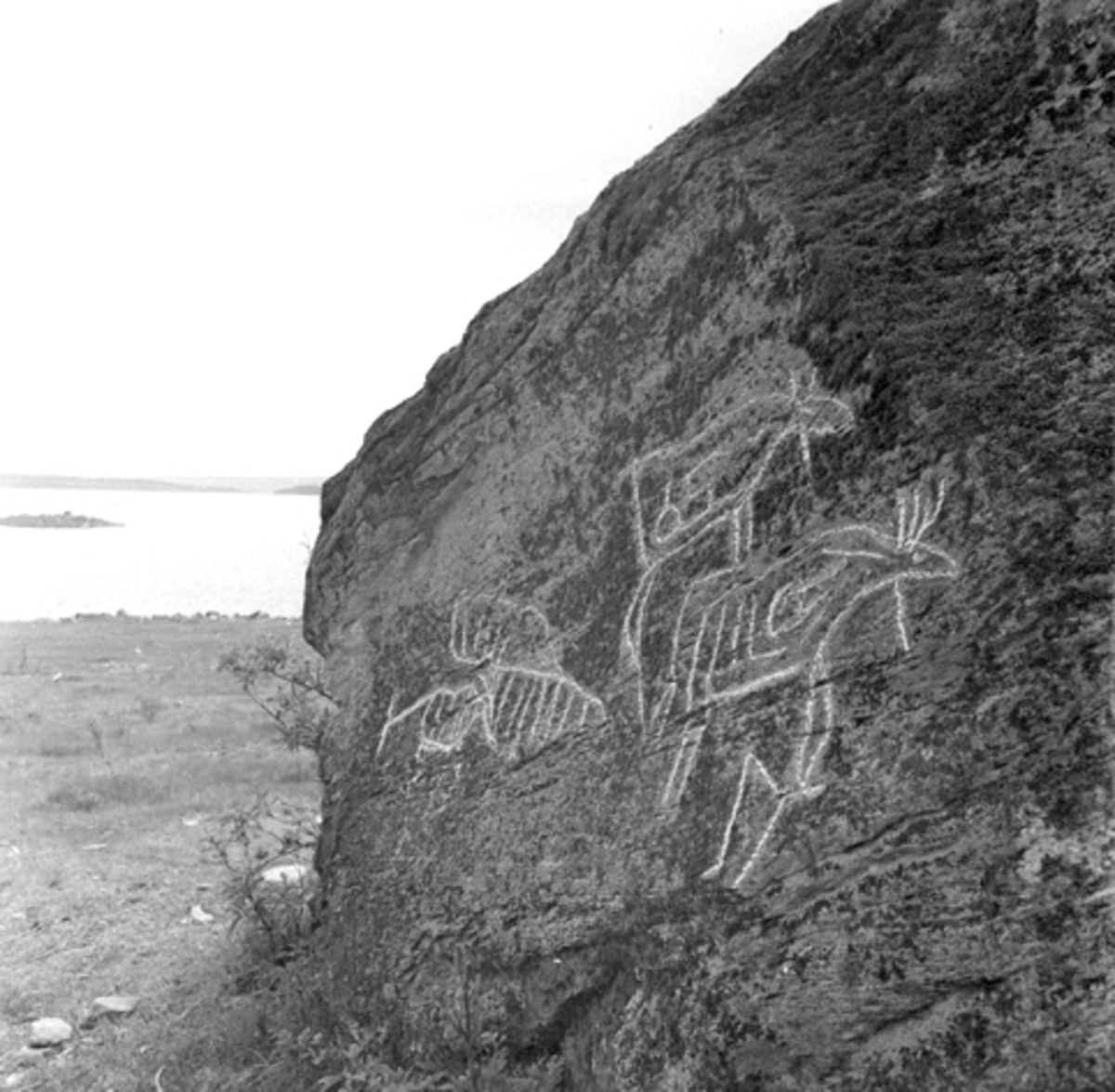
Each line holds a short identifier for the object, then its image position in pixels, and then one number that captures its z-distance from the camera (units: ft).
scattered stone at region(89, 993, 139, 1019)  17.98
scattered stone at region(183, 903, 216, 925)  22.09
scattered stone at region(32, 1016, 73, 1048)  17.07
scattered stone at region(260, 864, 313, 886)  20.99
